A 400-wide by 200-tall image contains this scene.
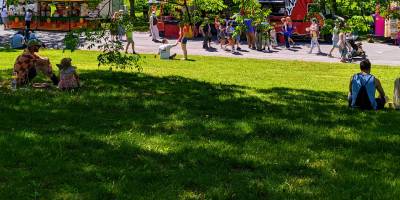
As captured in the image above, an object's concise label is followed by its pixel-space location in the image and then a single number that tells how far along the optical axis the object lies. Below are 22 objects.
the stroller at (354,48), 25.11
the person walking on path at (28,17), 37.06
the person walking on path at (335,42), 25.29
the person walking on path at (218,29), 31.34
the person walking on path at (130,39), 24.48
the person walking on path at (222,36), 29.11
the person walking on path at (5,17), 40.28
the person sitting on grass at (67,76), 12.24
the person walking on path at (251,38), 28.47
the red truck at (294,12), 33.12
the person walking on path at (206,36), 28.89
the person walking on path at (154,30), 33.16
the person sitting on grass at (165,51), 23.23
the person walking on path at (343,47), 23.97
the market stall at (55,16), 38.06
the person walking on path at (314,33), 26.80
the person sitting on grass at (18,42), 27.20
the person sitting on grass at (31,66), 12.98
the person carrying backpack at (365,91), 10.64
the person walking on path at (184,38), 23.16
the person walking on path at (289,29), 29.68
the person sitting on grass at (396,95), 11.16
